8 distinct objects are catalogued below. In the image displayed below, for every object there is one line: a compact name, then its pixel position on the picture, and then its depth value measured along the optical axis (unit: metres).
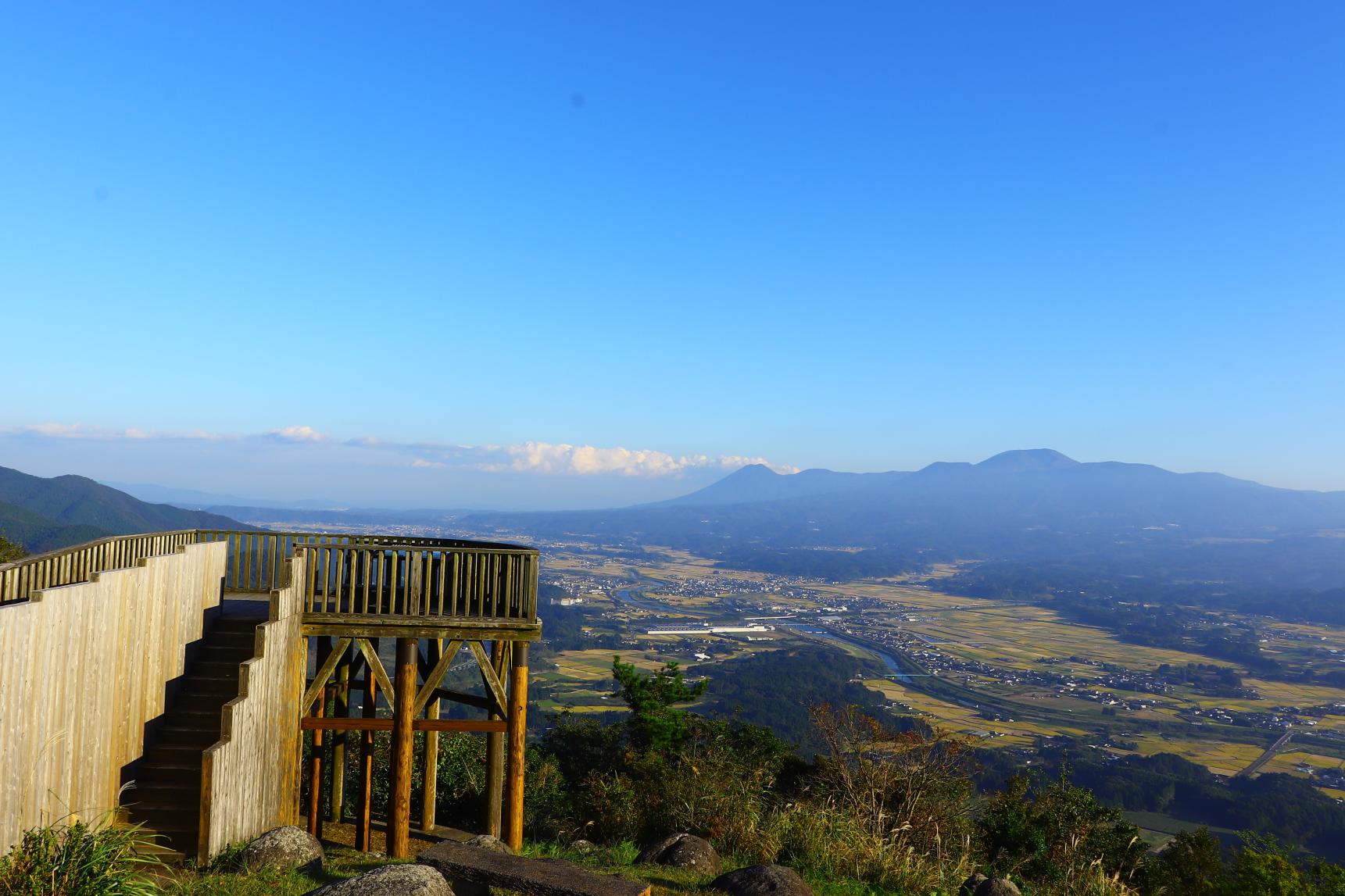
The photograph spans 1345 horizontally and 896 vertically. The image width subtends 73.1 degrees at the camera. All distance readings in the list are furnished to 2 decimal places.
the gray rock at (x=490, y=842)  10.85
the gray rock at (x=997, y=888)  10.00
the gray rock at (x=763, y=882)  8.48
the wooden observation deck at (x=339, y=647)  10.03
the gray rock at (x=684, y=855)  10.39
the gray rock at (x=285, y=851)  8.90
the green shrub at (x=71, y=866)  6.39
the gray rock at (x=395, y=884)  6.93
